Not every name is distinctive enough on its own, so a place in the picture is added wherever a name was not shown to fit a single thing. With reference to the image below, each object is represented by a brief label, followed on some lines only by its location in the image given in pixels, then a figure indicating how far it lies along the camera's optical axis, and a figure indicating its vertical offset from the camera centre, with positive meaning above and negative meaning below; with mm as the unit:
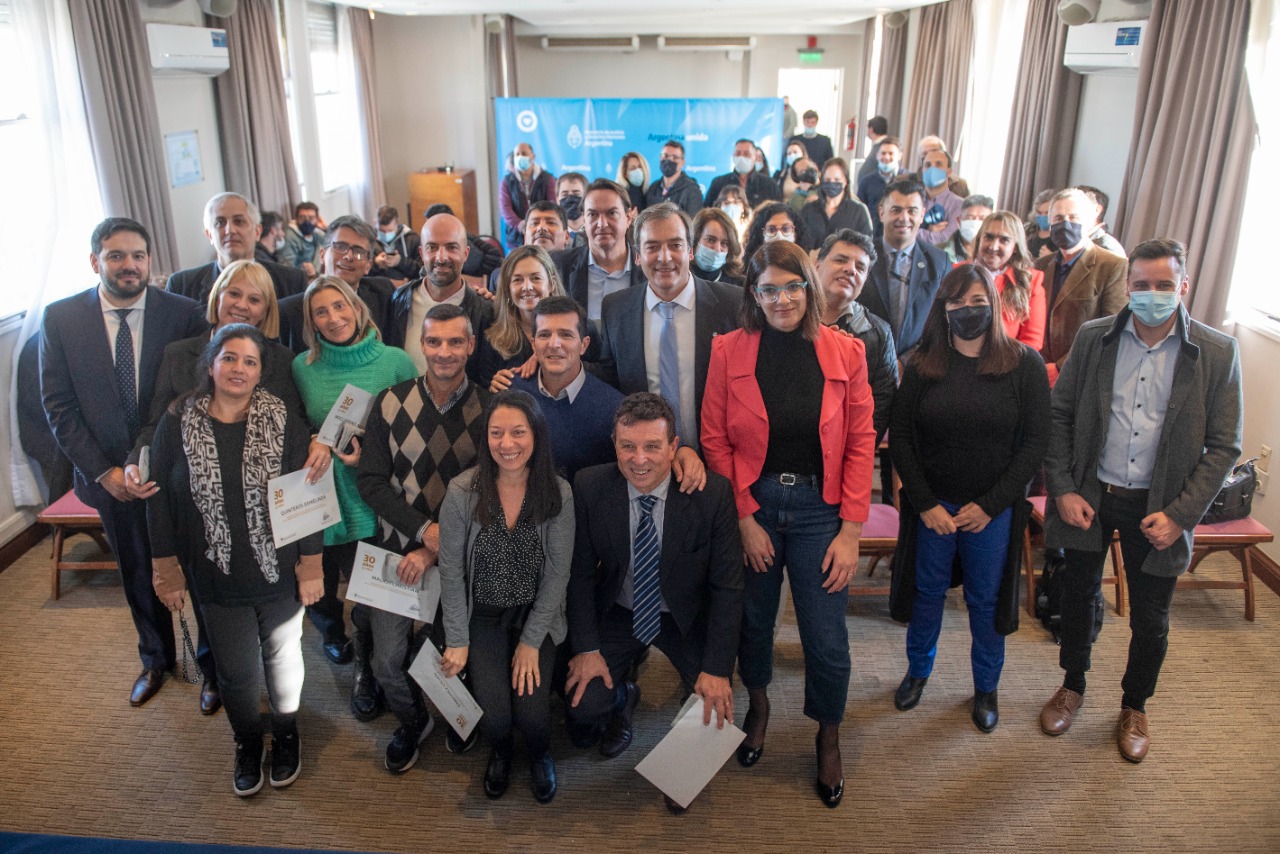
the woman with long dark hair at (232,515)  2393 -1019
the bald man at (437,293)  3117 -557
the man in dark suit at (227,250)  3342 -444
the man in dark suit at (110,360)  2771 -700
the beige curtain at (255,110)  6516 +176
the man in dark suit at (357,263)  3289 -478
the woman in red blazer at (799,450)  2379 -850
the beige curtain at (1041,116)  6496 +146
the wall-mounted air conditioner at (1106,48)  5398 +552
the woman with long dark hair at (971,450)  2541 -906
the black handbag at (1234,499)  3402 -1362
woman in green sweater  2643 -694
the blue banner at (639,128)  9703 +78
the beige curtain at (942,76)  8789 +617
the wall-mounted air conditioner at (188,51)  5391 +518
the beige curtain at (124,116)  4652 +88
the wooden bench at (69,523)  3566 -1535
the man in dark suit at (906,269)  3723 -555
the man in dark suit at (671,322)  2727 -571
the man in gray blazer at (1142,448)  2484 -883
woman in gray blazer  2385 -1206
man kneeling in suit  2371 -1192
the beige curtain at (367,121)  9633 +138
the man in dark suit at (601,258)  3291 -458
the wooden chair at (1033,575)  3579 -1739
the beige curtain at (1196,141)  4172 -20
